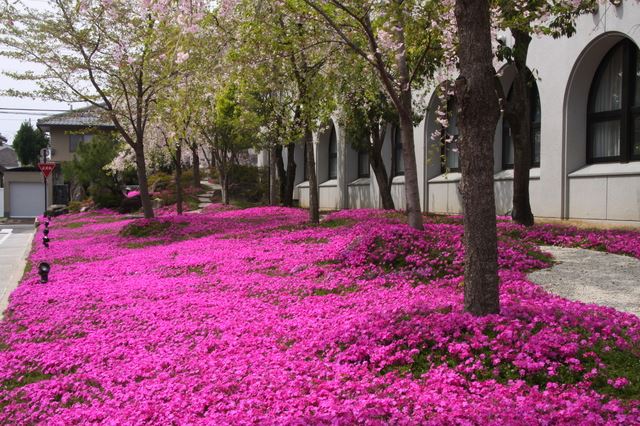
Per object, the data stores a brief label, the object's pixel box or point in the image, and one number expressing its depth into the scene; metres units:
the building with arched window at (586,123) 14.31
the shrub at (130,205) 34.75
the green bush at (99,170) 36.62
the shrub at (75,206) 38.76
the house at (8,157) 78.70
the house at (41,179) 47.75
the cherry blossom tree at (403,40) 10.33
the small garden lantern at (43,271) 10.85
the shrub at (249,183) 34.66
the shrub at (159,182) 39.47
